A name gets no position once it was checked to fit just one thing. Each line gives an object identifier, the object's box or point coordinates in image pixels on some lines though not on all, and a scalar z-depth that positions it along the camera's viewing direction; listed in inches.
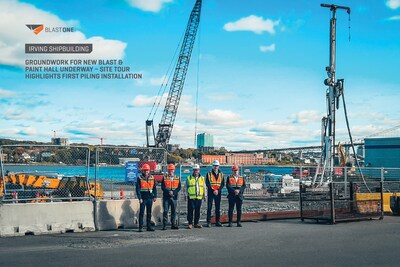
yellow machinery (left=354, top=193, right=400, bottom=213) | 706.2
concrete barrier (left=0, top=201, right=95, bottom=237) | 513.3
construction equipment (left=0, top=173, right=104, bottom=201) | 749.3
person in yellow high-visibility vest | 581.6
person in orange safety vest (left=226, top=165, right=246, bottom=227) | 597.9
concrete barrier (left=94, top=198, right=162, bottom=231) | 564.4
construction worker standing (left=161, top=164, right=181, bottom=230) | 565.2
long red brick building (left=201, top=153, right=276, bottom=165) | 2879.9
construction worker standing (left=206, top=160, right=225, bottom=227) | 590.9
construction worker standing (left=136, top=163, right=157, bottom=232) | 550.3
